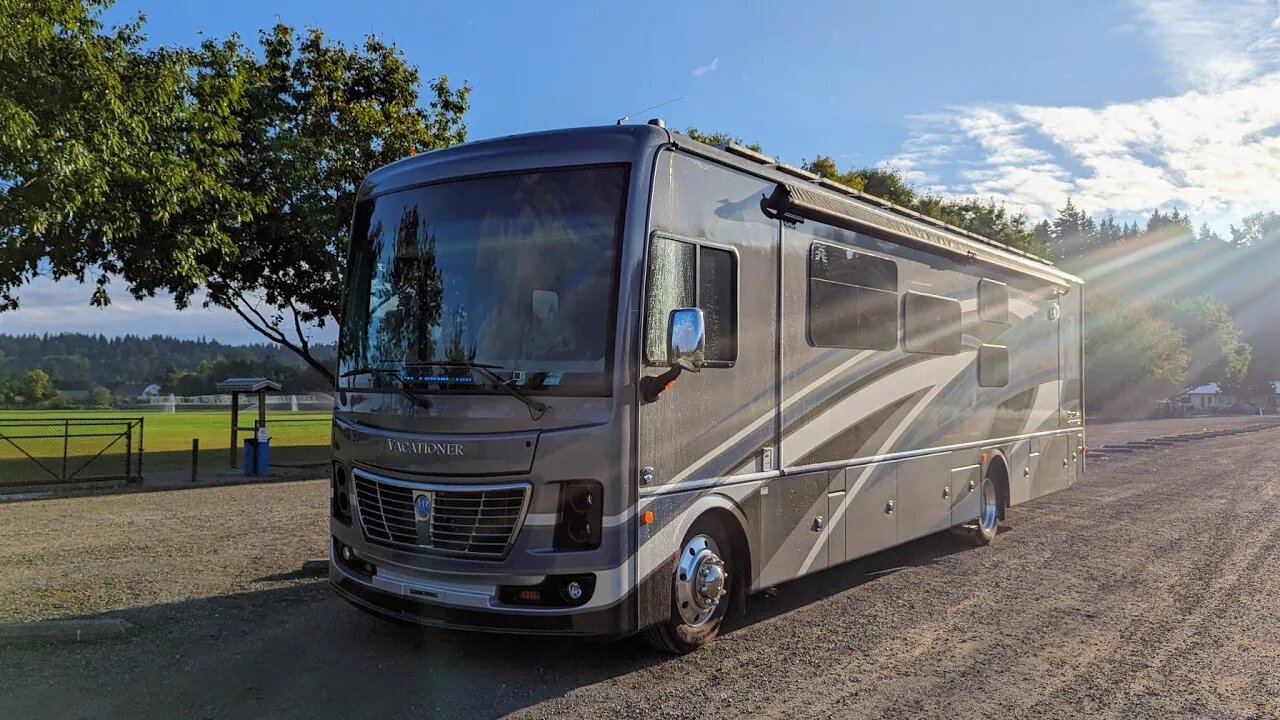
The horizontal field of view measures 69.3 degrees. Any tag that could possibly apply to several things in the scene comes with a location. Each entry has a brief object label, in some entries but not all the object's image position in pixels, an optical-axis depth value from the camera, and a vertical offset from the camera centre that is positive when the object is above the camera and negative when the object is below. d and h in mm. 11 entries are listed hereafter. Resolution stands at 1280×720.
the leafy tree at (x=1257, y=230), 155000 +27066
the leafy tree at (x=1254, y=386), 93875 +199
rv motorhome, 5184 -36
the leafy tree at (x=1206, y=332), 70562 +4298
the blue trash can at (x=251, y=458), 19297 -1639
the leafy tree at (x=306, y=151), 17766 +4520
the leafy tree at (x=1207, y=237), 147875 +25074
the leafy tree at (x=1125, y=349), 48375 +1992
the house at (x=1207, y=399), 75375 -972
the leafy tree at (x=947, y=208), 32844 +7252
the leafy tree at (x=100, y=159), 11414 +2993
